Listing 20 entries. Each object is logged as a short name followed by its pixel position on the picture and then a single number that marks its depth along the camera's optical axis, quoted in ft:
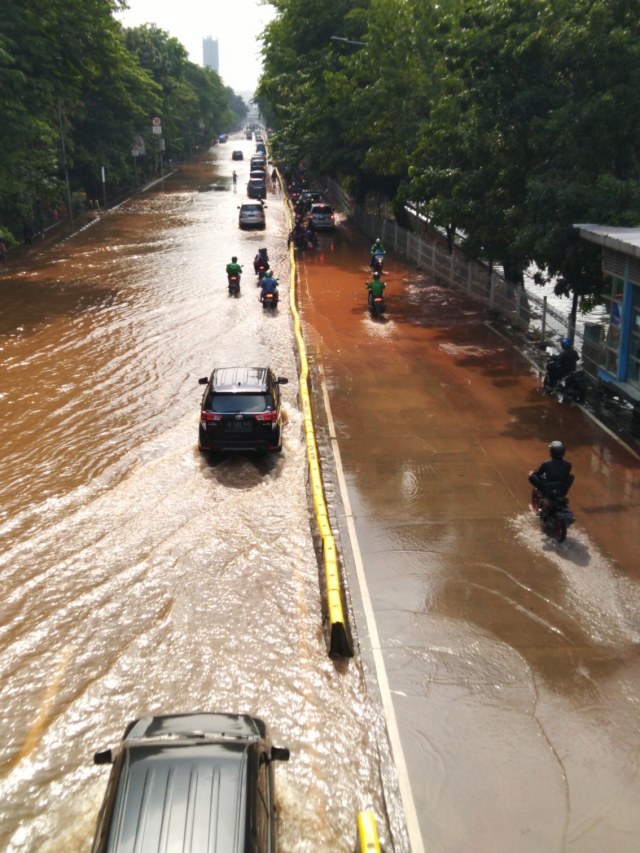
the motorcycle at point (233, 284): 106.01
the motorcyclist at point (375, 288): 93.25
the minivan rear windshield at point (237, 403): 52.70
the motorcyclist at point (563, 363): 63.93
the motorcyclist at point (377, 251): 113.91
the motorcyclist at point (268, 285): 97.09
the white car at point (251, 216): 164.76
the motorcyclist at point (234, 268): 105.70
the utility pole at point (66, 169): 163.73
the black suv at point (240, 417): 52.08
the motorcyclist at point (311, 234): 143.23
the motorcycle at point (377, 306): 92.68
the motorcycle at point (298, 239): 141.28
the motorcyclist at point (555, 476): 40.96
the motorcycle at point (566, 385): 62.80
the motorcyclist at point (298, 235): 141.28
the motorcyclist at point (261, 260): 114.32
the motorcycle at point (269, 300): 97.68
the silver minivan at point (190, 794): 18.30
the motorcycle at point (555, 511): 40.45
